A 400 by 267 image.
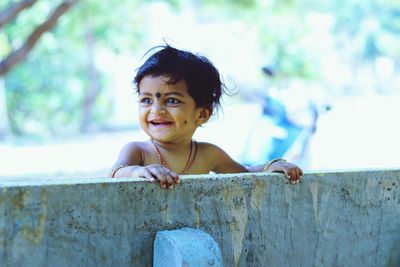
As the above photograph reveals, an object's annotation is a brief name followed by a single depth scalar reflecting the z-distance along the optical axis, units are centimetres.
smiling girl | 300
